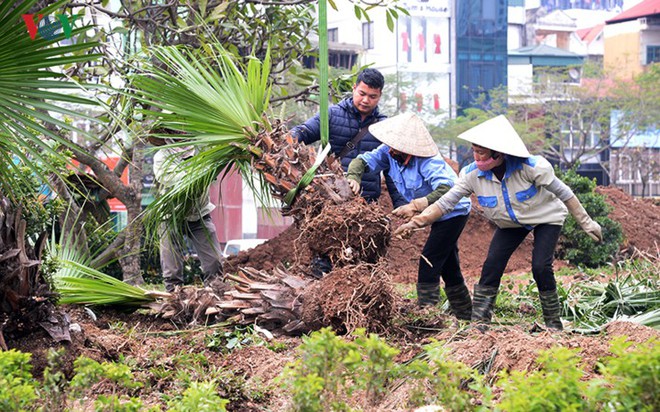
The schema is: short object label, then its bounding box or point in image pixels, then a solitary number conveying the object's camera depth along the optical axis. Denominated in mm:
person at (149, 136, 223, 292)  6412
